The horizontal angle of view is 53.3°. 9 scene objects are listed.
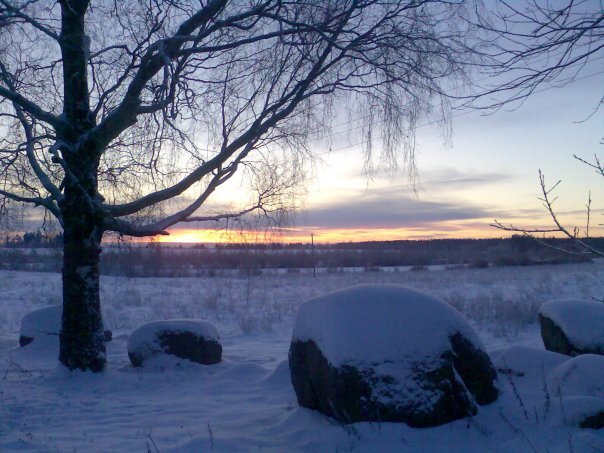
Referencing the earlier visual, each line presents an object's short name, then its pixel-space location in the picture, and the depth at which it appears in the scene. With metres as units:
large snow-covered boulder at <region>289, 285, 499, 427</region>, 5.19
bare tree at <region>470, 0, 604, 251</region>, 3.67
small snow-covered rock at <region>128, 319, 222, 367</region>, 9.11
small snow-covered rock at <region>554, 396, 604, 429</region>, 4.89
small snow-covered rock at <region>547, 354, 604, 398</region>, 5.73
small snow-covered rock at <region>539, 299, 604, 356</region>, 7.85
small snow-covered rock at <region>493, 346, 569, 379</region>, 6.82
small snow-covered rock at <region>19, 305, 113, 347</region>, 11.27
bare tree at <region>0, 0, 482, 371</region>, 8.01
